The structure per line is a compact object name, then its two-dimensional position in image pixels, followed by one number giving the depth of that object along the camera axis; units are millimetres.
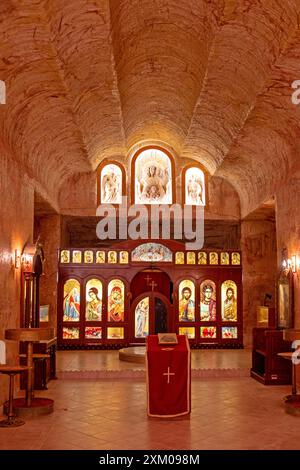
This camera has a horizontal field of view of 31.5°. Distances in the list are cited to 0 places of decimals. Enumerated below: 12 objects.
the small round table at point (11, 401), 7786
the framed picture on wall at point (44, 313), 13153
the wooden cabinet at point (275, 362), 11266
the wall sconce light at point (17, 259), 10484
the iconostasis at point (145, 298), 16828
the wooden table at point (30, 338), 8405
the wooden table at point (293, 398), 8461
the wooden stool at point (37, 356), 9234
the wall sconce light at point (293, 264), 11711
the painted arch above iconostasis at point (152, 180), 17656
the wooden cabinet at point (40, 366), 10602
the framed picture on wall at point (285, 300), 11727
